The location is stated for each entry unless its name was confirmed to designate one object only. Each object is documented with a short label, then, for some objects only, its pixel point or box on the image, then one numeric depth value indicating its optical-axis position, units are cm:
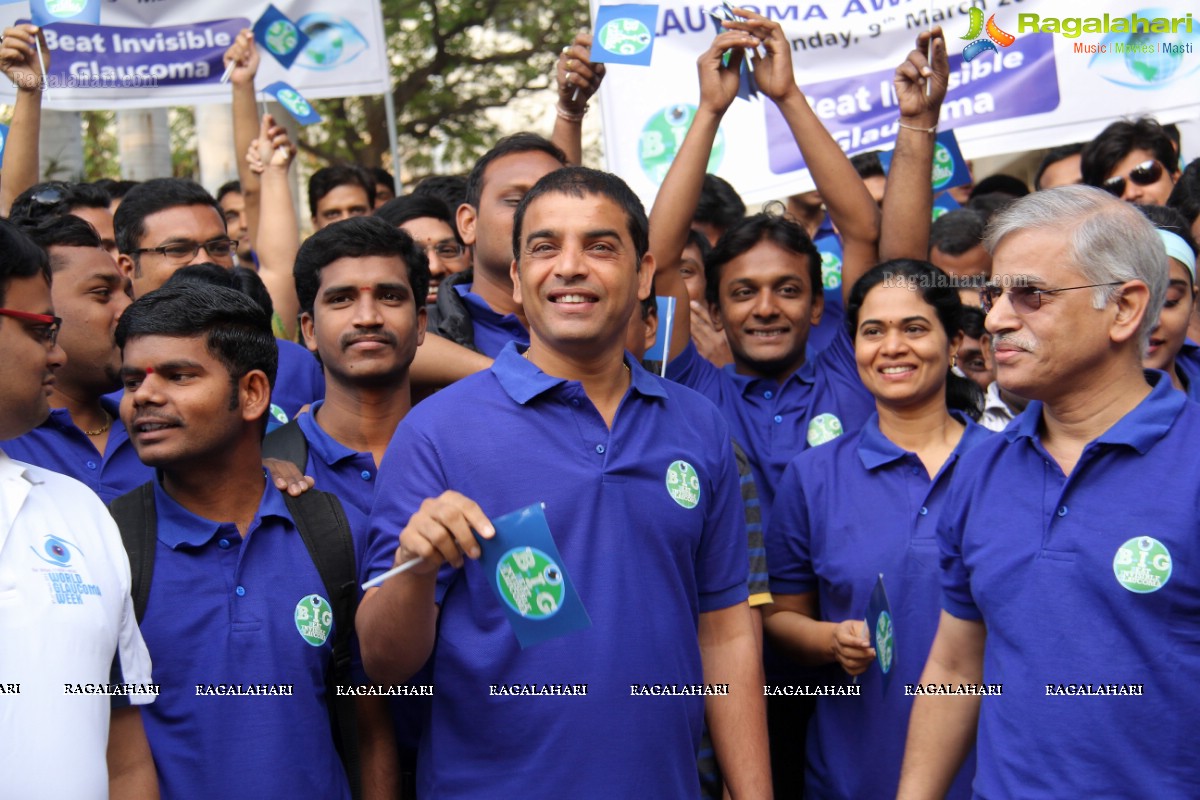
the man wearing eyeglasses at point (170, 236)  452
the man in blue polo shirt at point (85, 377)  333
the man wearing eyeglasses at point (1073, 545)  249
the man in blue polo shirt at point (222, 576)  274
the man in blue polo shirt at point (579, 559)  265
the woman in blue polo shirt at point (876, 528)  354
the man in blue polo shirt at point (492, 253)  404
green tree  1458
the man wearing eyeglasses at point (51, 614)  216
